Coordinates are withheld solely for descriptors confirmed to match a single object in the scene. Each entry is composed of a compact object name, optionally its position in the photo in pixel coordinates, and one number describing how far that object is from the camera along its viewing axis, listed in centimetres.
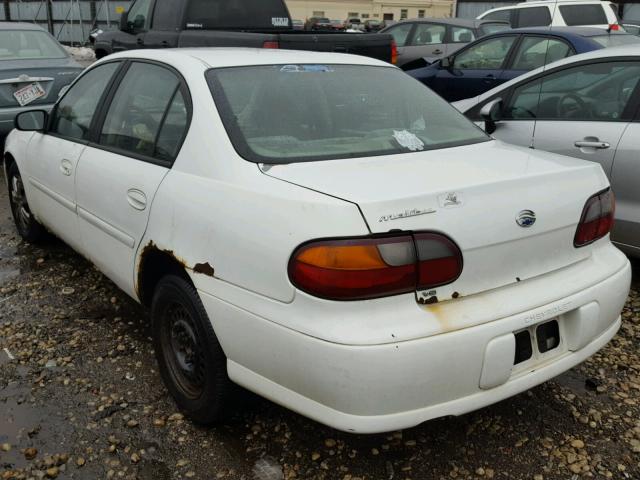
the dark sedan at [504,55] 710
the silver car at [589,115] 386
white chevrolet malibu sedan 203
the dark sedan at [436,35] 1103
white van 1149
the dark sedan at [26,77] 722
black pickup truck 711
